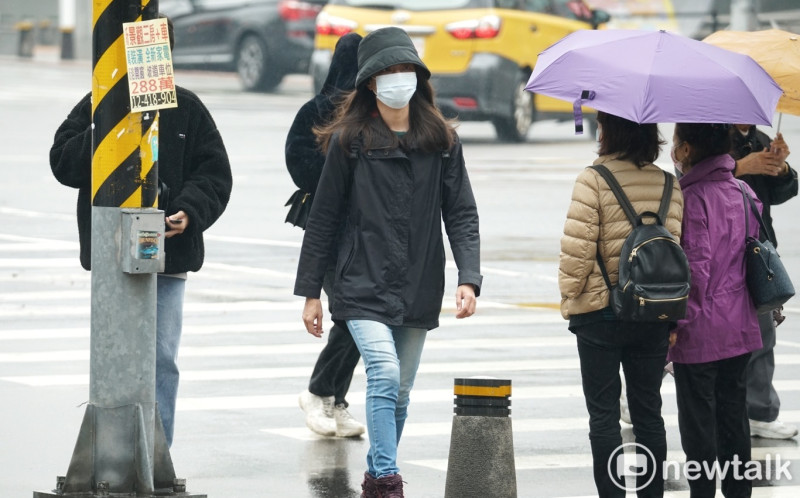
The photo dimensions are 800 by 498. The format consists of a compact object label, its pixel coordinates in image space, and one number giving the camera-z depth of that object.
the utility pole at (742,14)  61.94
